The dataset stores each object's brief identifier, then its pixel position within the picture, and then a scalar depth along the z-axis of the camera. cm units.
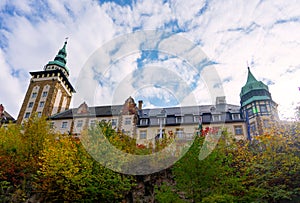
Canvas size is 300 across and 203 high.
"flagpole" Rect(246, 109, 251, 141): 3268
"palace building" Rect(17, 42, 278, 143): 3609
